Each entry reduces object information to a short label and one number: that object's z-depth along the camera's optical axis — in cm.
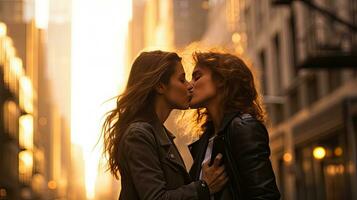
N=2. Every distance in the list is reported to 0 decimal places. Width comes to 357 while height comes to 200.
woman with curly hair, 510
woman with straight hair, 495
